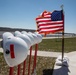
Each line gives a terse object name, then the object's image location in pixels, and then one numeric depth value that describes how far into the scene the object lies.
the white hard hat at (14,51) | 1.45
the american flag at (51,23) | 3.97
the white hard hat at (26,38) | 1.91
